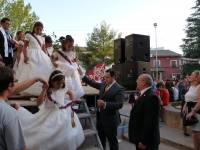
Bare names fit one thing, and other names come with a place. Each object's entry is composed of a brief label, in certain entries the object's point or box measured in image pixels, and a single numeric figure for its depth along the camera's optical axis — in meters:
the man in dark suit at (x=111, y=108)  4.12
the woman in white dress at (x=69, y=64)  4.63
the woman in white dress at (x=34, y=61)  4.98
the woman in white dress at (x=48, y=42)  5.71
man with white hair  3.12
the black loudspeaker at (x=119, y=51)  11.27
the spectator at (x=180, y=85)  13.85
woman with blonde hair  4.32
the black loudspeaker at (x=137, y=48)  10.12
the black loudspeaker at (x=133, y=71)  9.70
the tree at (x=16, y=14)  19.11
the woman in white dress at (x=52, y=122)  3.47
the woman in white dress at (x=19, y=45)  5.64
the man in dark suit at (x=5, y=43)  5.77
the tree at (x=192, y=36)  31.06
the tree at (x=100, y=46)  30.03
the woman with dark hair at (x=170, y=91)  10.23
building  50.69
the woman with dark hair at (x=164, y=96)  8.28
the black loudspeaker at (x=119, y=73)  10.46
